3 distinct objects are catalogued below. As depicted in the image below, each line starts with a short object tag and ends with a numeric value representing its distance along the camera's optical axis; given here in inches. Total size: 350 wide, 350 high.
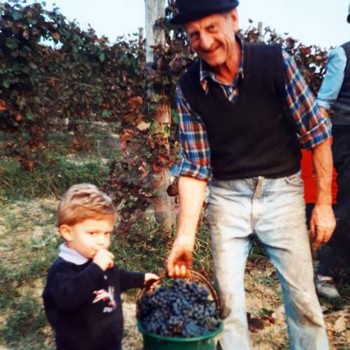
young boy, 93.8
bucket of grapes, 93.7
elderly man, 103.7
